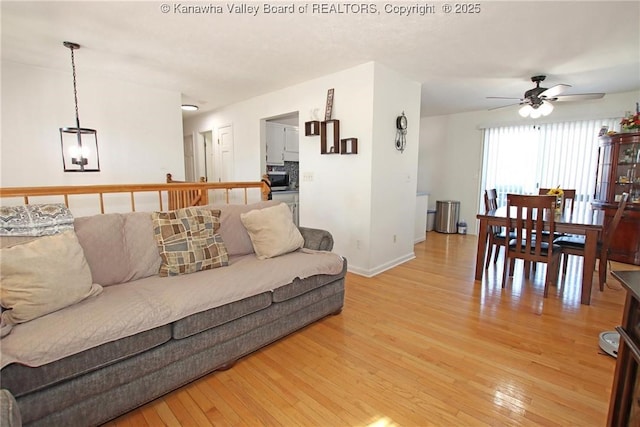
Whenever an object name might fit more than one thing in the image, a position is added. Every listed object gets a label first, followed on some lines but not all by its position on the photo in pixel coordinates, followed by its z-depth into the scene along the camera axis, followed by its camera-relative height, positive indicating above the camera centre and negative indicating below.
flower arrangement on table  3.41 -0.24
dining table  2.87 -0.51
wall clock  3.84 +0.55
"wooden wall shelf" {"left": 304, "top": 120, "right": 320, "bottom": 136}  3.93 +0.59
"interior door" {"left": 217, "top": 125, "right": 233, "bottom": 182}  5.59 +0.38
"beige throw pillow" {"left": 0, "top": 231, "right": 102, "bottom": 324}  1.40 -0.50
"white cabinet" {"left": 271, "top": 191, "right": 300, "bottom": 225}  5.09 -0.40
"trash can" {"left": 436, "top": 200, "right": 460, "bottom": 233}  6.26 -0.80
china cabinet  4.09 -0.15
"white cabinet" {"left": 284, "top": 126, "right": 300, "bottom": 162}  5.77 +0.58
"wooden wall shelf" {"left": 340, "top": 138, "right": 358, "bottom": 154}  3.58 +0.34
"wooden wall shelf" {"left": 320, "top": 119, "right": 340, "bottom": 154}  3.74 +0.46
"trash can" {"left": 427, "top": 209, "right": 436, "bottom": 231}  6.59 -0.93
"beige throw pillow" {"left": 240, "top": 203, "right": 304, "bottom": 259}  2.53 -0.48
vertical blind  4.89 +0.31
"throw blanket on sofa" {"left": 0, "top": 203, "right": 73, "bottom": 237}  1.68 -0.26
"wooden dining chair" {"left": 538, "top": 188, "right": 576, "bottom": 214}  4.10 -0.23
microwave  5.32 -0.10
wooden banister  2.13 -0.14
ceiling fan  3.49 +0.89
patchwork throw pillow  2.10 -0.48
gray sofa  1.28 -0.76
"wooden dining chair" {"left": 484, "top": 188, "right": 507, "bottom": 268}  3.58 -0.70
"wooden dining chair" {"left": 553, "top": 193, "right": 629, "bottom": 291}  3.02 -0.70
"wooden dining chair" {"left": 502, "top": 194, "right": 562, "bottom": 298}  2.94 -0.55
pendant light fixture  3.24 +0.30
